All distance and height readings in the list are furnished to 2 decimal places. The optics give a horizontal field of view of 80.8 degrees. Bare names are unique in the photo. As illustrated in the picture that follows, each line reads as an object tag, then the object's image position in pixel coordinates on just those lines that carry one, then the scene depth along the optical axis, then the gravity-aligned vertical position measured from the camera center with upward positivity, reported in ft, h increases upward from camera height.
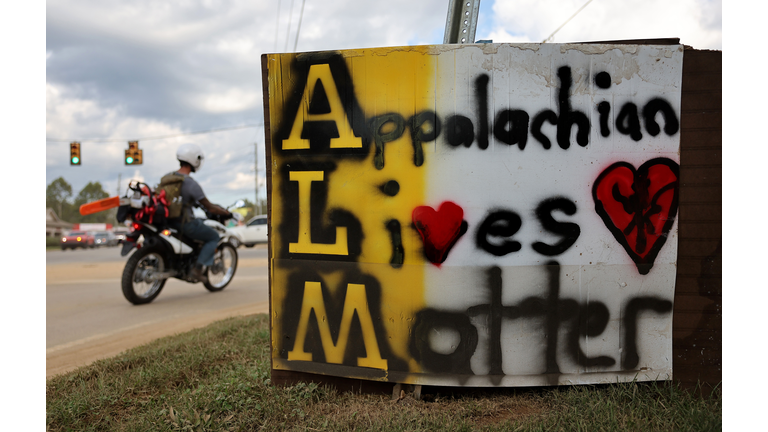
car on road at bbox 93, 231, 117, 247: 120.50 -8.71
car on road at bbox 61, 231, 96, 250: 106.52 -7.94
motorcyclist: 20.33 -0.16
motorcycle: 19.49 -2.30
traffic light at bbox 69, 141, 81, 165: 73.36 +8.88
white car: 76.38 -4.29
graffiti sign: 9.14 -0.04
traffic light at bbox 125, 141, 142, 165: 70.23 +8.48
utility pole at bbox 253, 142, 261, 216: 170.71 +15.05
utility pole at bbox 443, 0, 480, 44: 12.35 +5.21
